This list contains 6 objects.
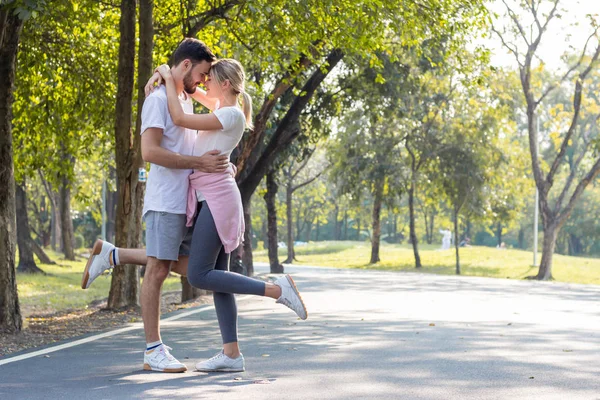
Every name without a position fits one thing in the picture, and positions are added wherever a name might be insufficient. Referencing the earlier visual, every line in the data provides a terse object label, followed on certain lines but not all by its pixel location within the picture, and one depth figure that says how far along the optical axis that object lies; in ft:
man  22.04
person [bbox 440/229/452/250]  221.05
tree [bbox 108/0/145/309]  44.57
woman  21.98
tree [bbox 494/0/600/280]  109.81
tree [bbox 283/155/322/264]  160.04
